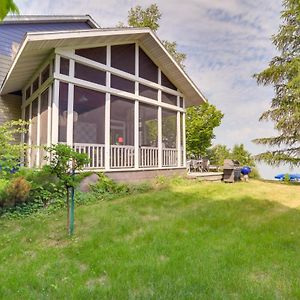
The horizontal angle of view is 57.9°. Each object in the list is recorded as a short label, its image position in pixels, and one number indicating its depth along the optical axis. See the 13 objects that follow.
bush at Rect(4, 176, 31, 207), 6.23
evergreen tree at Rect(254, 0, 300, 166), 11.82
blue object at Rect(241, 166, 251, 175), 12.57
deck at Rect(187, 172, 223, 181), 11.64
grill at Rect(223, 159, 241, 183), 11.95
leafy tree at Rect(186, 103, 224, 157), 22.64
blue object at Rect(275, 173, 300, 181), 13.11
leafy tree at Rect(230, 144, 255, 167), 24.80
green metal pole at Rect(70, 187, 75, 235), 4.76
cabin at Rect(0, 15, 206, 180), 7.83
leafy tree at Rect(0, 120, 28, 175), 5.37
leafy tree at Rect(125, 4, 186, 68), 20.86
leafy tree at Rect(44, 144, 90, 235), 4.66
